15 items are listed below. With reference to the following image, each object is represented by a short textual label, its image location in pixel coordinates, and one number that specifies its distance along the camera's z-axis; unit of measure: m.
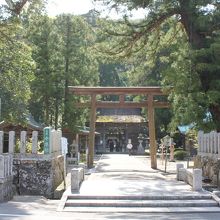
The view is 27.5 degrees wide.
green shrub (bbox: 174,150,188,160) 44.44
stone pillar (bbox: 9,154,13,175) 15.66
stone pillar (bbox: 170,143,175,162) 40.70
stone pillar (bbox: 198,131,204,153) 20.92
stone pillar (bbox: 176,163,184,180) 20.66
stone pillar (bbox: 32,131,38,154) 18.06
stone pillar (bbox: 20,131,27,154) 18.11
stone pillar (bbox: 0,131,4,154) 17.55
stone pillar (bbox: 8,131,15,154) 18.25
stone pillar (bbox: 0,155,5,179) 14.29
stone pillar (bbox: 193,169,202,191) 15.57
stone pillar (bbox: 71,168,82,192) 15.65
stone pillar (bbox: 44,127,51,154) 18.24
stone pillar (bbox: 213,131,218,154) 18.22
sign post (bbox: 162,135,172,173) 30.34
